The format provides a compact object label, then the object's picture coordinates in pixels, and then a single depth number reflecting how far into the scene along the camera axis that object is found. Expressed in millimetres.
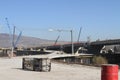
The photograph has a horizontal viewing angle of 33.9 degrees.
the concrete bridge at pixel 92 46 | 86089
